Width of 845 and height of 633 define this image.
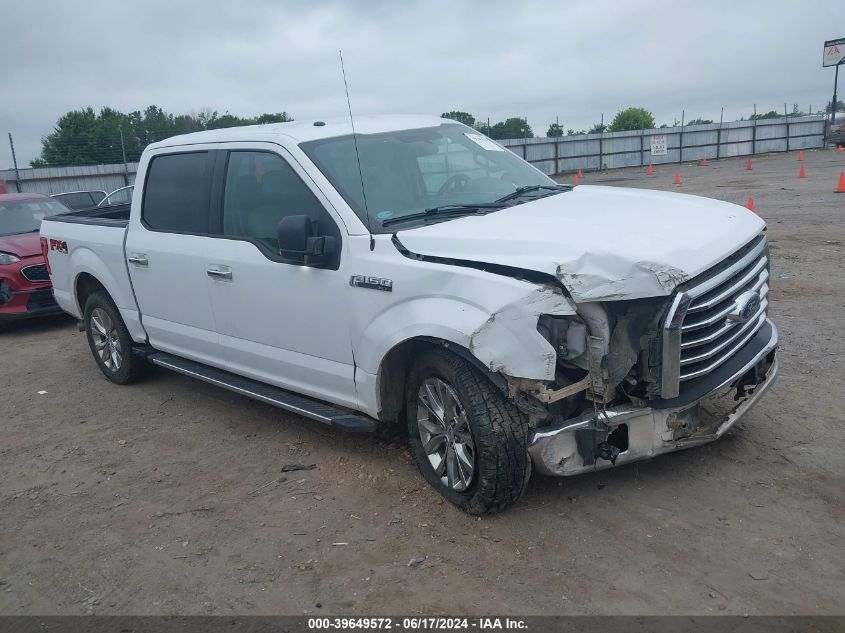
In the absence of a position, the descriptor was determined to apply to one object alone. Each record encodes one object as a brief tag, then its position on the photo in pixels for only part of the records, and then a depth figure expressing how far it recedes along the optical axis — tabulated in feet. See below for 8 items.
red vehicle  29.73
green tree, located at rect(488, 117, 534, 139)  120.67
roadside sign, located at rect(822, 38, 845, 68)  144.36
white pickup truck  11.31
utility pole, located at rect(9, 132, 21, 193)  65.67
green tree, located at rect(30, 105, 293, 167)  73.41
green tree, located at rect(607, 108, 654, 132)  279.47
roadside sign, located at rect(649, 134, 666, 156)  117.29
